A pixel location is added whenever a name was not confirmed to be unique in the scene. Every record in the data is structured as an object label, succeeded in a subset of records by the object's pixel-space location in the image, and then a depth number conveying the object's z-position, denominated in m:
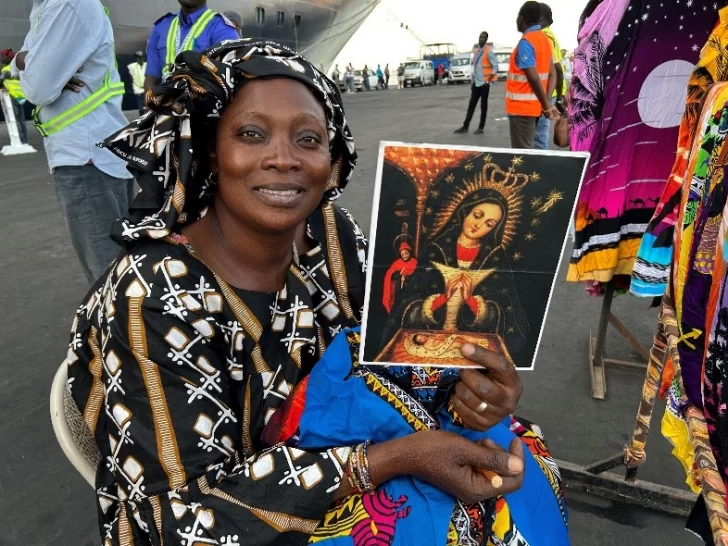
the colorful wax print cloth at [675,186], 1.25
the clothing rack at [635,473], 1.52
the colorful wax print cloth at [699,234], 1.10
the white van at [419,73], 30.05
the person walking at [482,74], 9.22
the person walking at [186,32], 3.13
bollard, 8.81
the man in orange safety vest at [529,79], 5.20
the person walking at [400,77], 30.64
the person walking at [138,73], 12.45
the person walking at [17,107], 8.44
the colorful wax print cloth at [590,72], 2.05
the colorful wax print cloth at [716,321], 0.99
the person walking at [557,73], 5.63
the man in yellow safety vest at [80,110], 2.30
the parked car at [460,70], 27.89
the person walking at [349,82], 29.81
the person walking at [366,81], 30.66
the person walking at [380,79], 32.12
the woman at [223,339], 1.03
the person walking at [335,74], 28.12
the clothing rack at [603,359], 2.62
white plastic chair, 1.14
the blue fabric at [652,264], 1.70
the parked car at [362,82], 31.12
